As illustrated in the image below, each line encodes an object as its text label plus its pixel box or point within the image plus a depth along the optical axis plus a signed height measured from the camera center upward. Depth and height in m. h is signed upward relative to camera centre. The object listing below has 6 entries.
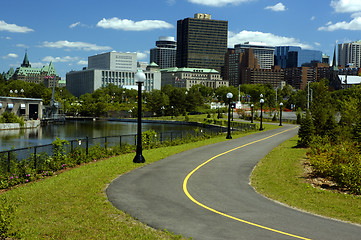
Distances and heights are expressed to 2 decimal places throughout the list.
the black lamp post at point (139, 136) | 22.28 -1.93
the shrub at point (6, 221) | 8.99 -2.89
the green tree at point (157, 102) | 136.38 +0.90
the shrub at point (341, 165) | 15.64 -2.59
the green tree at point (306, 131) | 29.14 -1.80
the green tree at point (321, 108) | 30.03 +0.02
